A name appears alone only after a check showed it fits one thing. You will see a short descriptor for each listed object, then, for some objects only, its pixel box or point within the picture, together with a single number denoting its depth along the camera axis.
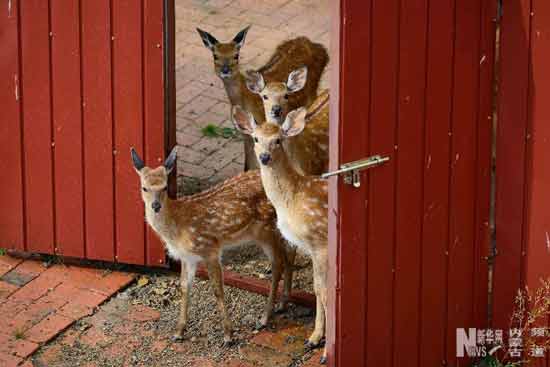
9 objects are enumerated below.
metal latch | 7.00
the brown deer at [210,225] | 8.50
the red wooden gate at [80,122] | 8.91
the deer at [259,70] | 10.77
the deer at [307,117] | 9.40
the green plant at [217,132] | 11.68
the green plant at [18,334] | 8.45
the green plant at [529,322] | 7.70
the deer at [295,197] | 8.14
